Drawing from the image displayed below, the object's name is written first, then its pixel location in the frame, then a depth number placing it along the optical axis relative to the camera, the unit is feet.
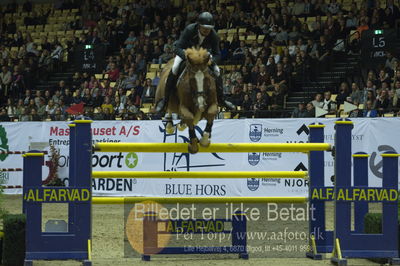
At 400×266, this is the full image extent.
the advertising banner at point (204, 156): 87.39
